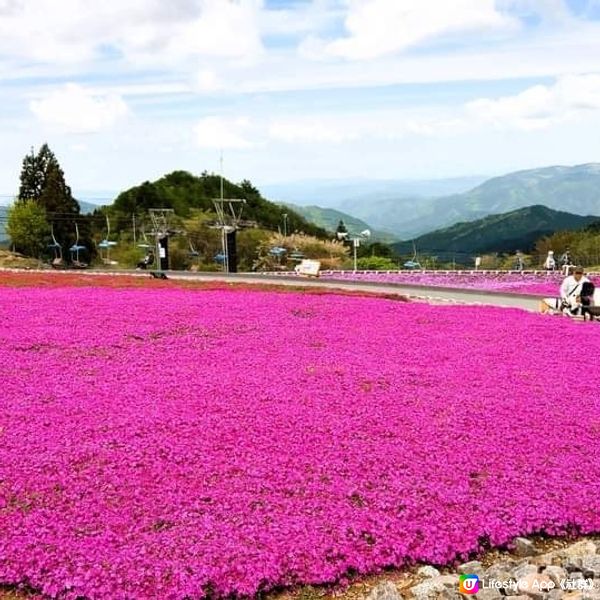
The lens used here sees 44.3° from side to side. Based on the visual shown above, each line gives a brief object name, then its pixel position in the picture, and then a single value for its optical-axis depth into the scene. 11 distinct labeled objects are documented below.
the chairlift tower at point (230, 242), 59.87
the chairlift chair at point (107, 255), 94.97
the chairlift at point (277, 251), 80.74
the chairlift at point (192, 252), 88.39
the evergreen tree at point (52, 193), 93.25
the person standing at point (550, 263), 54.53
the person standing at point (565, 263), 48.29
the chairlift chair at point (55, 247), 87.34
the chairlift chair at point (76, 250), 84.39
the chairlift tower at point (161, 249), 53.50
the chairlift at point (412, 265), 70.00
